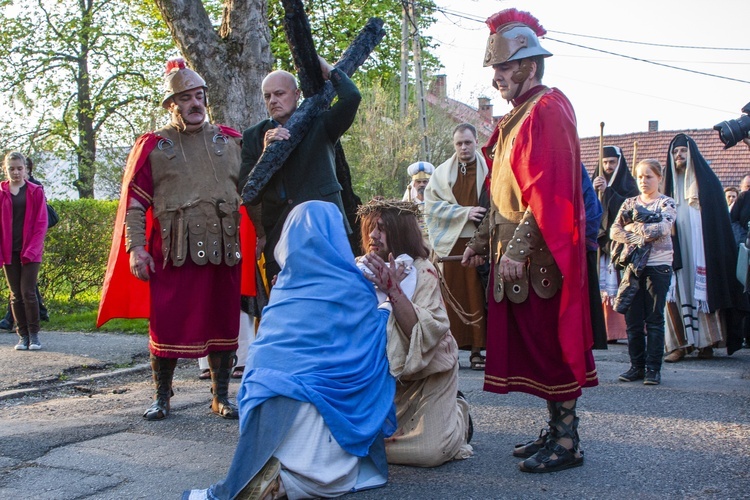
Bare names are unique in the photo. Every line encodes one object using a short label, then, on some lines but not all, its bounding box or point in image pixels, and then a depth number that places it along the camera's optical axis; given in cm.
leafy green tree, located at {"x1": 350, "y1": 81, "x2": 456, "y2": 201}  2842
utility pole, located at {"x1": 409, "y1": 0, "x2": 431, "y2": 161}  2682
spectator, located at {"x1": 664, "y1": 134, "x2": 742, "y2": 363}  917
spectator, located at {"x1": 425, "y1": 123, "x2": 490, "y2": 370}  811
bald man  504
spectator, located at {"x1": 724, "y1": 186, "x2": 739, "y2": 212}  1409
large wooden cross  492
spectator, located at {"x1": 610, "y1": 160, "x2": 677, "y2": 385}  716
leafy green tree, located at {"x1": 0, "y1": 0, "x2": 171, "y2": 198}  2948
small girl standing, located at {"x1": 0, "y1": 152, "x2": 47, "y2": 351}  923
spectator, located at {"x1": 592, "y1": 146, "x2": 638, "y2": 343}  973
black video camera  611
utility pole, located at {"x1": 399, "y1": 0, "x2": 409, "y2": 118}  2594
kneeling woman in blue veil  368
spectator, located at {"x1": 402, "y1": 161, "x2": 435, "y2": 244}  1041
